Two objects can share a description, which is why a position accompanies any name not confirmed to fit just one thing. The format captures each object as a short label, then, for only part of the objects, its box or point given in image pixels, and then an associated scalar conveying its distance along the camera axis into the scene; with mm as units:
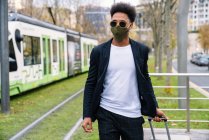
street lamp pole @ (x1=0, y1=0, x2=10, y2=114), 12039
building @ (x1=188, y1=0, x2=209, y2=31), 114062
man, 3951
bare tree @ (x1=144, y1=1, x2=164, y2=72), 29928
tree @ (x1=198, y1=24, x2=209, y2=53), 95625
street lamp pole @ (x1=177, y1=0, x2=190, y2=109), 11547
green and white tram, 16281
